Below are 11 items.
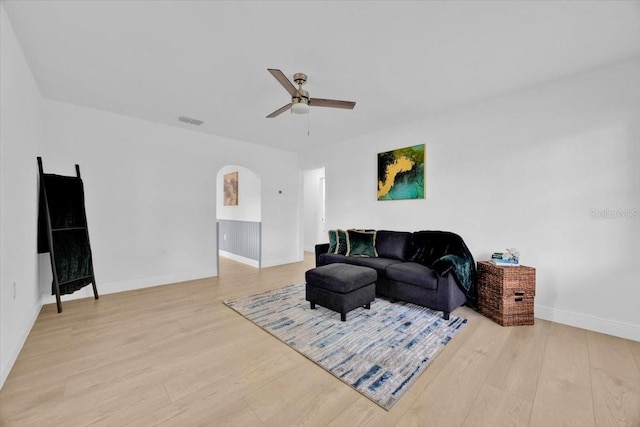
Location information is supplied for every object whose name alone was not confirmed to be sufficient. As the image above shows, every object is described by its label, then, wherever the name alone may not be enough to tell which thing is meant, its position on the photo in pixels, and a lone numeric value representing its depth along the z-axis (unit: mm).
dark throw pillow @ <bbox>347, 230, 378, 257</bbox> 3918
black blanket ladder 2941
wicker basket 2570
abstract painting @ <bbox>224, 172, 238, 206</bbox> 6355
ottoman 2650
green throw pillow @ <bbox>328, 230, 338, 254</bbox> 4185
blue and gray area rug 1785
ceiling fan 2379
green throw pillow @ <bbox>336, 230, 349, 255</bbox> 4098
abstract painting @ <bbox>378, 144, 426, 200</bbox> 3818
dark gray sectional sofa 2768
